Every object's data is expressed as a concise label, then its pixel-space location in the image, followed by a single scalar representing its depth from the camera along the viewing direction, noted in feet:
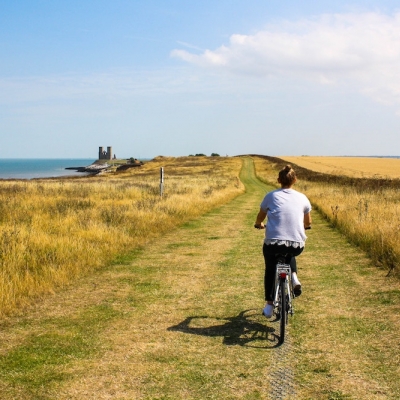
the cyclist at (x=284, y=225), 19.40
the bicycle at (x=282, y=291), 18.86
